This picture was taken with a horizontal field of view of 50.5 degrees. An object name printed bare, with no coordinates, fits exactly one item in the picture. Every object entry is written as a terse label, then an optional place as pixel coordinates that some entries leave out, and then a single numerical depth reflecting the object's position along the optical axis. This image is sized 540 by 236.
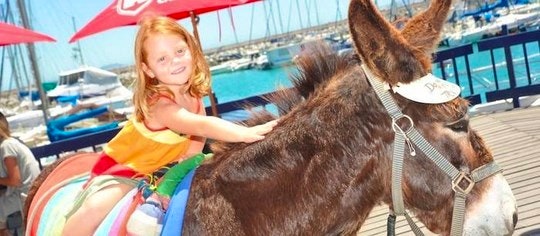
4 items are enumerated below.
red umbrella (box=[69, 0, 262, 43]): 5.19
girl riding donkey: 2.05
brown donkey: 1.80
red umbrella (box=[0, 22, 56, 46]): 4.96
